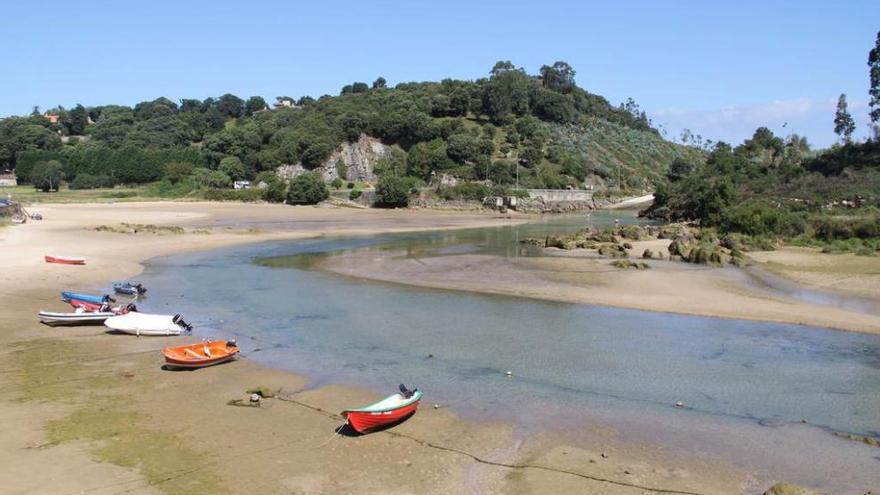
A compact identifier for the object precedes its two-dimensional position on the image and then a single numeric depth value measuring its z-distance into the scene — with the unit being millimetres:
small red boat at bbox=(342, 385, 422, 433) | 14367
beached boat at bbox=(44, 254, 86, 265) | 38128
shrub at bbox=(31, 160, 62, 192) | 116250
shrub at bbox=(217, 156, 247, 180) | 124812
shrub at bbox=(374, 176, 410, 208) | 101000
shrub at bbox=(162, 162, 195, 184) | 122125
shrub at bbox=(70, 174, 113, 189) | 120500
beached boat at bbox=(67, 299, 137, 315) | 25031
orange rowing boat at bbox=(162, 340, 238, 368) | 19328
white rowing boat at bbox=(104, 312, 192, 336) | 23500
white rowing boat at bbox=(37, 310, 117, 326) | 24047
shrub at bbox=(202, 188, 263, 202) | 105875
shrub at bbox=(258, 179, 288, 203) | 103000
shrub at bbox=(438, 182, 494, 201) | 108750
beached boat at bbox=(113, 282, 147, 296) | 31422
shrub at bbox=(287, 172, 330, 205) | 100125
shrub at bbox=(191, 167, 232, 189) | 118000
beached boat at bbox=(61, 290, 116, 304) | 26922
